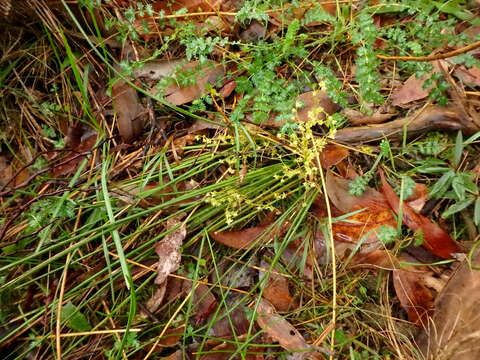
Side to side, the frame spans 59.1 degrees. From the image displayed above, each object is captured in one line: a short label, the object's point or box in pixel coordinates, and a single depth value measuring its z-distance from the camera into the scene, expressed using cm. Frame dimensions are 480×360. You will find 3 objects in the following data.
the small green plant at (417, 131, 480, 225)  37
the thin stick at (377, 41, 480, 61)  34
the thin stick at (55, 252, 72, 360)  37
